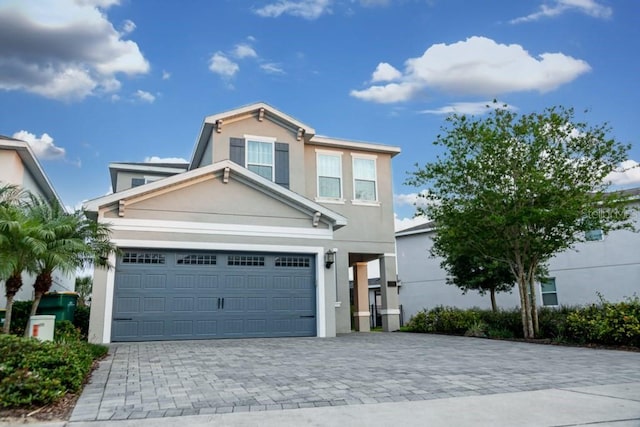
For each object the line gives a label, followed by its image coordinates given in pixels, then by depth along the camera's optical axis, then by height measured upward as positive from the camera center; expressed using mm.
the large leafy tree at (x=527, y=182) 13727 +3398
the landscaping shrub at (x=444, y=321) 16703 -512
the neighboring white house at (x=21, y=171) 14266 +4446
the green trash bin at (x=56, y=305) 12422 +209
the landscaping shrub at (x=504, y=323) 15242 -587
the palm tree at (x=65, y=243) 9953 +1450
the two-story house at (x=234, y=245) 12727 +1788
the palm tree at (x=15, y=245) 9250 +1278
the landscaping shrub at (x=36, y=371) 5309 -648
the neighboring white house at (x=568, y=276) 21141 +1285
